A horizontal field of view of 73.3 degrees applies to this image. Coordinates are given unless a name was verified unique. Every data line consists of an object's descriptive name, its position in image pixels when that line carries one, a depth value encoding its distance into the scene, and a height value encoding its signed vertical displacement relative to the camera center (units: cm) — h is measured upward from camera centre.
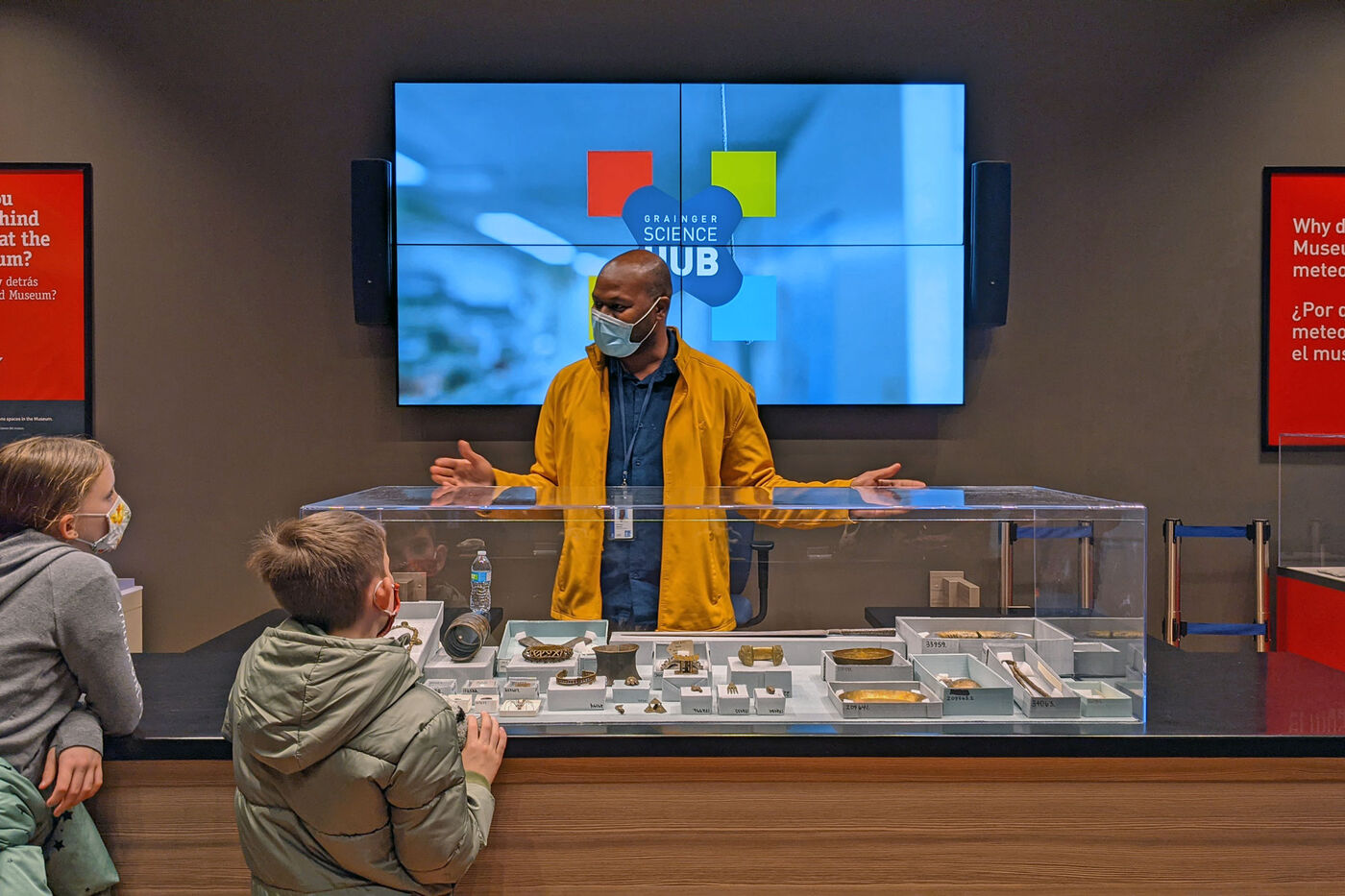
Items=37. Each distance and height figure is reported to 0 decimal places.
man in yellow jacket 245 +4
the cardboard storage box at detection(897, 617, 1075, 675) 179 -40
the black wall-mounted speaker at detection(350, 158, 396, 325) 348 +74
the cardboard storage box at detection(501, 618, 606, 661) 181 -41
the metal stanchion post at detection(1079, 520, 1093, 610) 174 -26
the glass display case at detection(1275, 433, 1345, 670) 361 -33
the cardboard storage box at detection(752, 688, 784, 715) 163 -50
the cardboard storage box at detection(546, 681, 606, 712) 165 -49
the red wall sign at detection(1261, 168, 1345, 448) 369 +56
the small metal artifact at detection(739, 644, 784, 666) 180 -45
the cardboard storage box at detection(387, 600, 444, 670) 173 -37
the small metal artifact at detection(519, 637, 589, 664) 178 -44
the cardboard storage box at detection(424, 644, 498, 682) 172 -46
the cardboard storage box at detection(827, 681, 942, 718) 160 -50
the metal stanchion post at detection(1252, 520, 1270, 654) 360 -54
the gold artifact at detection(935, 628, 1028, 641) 182 -41
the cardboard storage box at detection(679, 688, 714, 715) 163 -50
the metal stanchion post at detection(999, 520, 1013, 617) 174 -26
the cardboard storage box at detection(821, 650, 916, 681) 173 -47
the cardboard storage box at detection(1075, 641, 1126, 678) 167 -43
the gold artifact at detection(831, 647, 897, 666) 178 -45
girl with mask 143 -35
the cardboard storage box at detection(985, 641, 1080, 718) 161 -49
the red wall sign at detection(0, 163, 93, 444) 363 +55
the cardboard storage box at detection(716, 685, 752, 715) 162 -49
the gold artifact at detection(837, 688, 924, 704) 163 -49
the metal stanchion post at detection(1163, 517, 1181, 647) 359 -63
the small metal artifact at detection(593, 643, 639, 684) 176 -46
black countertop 152 -53
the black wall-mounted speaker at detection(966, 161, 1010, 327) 352 +73
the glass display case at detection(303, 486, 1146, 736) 164 -36
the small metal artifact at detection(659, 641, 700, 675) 176 -45
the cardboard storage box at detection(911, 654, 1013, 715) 162 -48
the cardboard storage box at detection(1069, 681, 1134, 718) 161 -49
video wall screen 357 +80
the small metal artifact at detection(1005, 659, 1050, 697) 168 -47
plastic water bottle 177 -31
